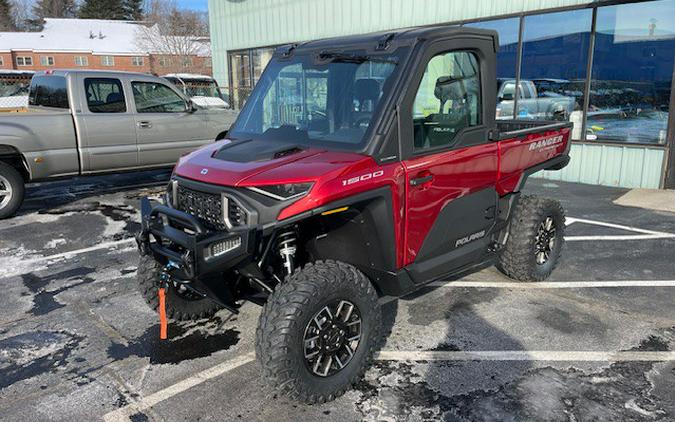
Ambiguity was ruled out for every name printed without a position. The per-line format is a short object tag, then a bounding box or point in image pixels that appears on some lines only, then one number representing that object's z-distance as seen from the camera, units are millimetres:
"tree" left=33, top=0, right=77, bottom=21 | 77000
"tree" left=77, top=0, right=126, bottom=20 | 72625
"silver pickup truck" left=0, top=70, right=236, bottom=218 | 7707
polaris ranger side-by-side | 3076
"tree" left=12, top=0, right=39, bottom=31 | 73125
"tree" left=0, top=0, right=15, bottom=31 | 69812
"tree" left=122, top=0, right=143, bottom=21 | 74625
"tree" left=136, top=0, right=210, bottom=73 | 52094
